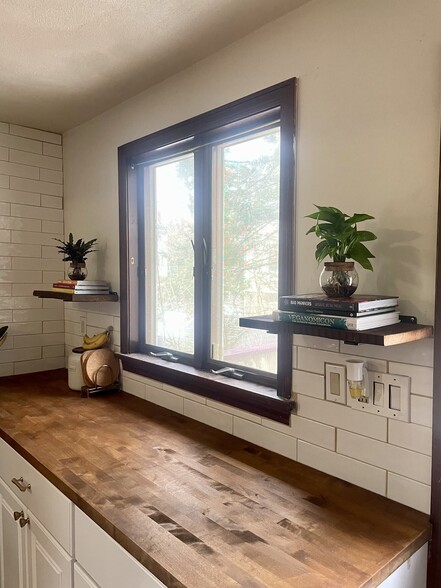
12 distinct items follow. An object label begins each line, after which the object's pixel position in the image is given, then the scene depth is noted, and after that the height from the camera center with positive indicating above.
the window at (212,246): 1.42 +0.11
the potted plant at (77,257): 2.16 +0.09
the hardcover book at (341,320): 0.97 -0.11
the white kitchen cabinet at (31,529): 1.23 -0.81
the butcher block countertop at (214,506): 0.86 -0.57
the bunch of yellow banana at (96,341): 2.12 -0.32
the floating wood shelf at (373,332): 0.92 -0.13
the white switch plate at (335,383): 1.21 -0.31
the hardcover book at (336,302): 0.98 -0.07
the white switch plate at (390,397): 1.08 -0.31
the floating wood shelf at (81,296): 2.04 -0.10
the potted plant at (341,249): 1.05 +0.06
